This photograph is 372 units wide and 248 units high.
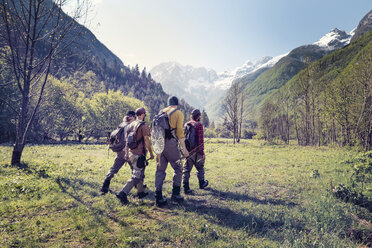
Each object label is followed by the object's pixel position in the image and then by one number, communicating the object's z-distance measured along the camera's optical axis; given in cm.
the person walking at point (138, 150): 625
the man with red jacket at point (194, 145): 795
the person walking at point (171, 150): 623
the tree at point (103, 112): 4503
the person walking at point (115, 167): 754
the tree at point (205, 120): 13762
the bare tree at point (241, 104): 4291
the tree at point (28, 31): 997
